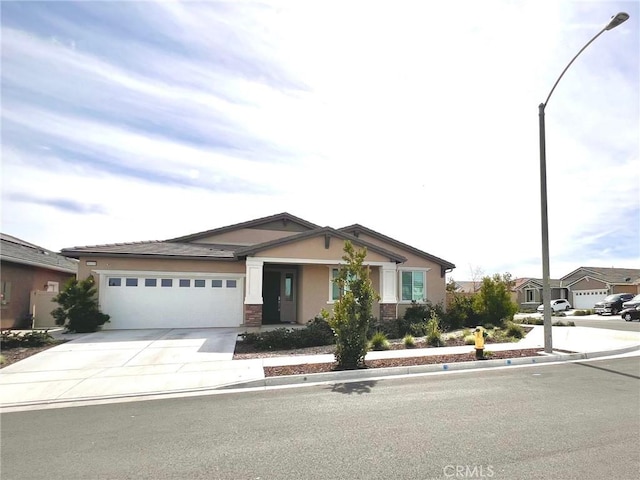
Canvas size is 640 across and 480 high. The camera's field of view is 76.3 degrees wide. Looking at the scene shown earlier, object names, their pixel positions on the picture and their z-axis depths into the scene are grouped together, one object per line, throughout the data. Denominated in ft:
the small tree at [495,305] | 62.49
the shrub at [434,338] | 42.01
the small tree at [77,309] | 50.70
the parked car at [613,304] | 109.81
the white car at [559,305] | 133.78
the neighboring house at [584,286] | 141.49
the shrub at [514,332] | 49.20
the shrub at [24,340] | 39.93
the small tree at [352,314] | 30.60
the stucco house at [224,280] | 53.78
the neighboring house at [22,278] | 57.21
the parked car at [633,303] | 91.21
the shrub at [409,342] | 41.06
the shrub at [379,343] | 40.04
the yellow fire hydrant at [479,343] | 34.81
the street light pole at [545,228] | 38.06
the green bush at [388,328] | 49.09
